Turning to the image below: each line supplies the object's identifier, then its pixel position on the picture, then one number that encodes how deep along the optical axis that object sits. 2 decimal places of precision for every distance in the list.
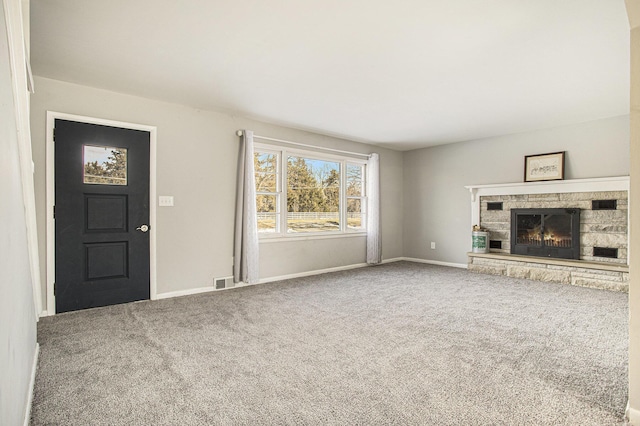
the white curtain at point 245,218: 4.64
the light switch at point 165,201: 4.09
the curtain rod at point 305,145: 4.82
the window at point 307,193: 5.14
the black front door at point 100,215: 3.48
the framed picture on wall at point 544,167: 5.17
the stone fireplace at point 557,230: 4.66
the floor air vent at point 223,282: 4.50
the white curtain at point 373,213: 6.43
